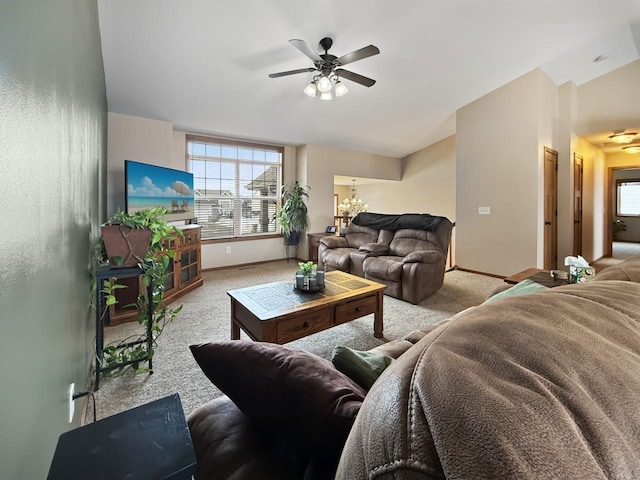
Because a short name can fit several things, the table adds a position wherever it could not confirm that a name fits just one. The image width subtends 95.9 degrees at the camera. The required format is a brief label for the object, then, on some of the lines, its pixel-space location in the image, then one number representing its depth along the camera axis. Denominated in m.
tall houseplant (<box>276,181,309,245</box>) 5.77
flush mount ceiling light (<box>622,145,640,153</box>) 5.62
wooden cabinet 3.04
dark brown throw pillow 0.65
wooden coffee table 2.02
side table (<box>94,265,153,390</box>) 1.87
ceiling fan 2.59
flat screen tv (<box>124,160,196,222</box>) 3.50
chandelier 7.94
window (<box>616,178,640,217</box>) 9.16
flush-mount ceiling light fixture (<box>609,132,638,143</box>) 4.77
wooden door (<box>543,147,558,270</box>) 4.57
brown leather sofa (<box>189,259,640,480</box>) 0.30
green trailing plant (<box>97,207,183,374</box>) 1.91
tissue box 2.10
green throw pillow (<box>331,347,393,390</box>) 0.88
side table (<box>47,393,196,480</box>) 0.60
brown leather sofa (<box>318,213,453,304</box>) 3.54
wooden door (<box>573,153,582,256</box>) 5.07
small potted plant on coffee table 2.50
